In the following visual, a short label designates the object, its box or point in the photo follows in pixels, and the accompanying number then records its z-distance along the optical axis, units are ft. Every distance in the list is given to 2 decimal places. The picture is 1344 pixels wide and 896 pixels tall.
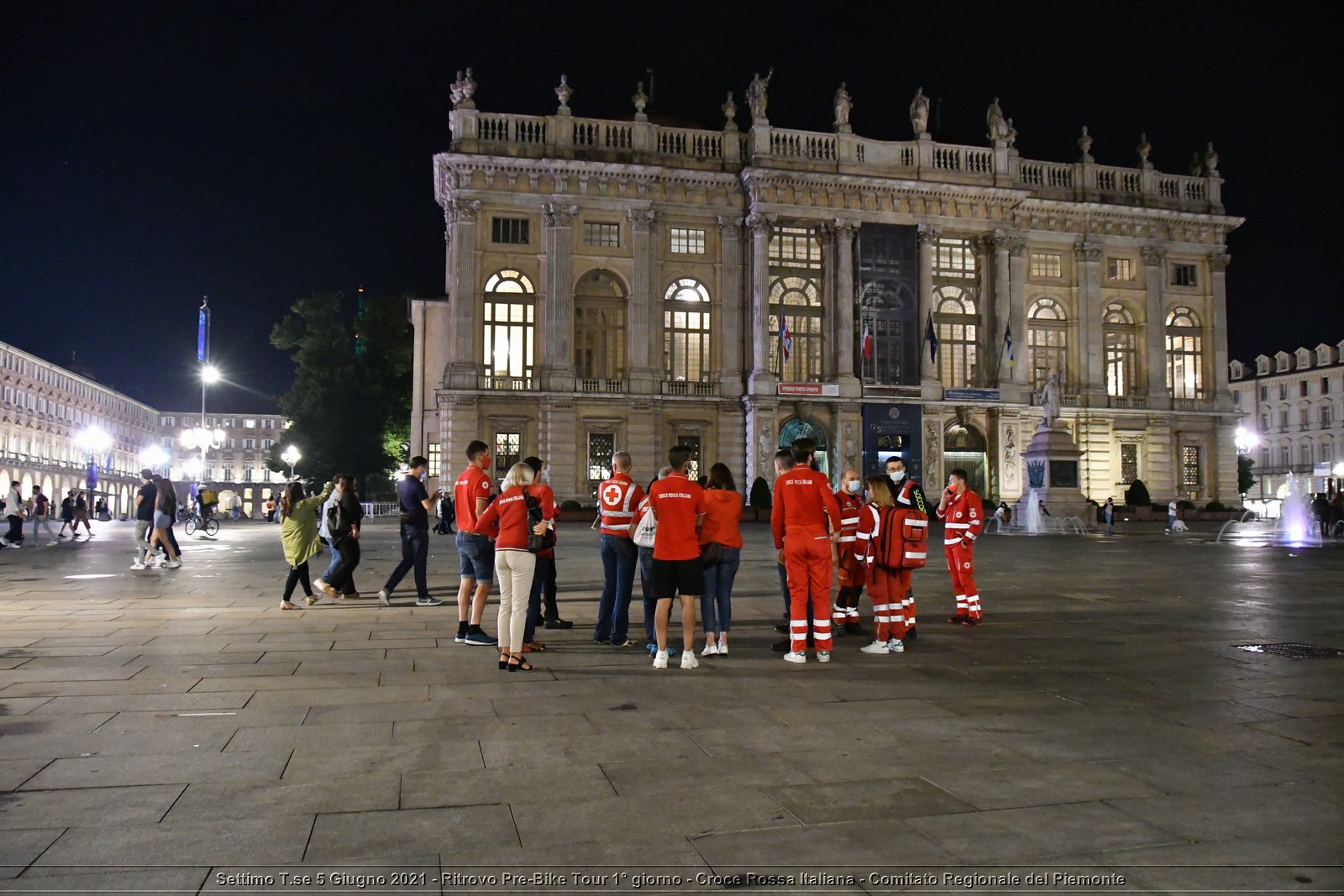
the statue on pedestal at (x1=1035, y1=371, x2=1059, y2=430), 117.19
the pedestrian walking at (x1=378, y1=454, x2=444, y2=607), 41.11
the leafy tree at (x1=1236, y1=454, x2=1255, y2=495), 263.49
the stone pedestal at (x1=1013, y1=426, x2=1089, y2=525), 113.19
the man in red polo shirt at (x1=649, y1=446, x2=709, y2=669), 27.22
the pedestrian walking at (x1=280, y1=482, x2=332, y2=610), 41.24
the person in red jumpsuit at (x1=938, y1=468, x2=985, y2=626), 36.01
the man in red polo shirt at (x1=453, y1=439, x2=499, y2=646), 31.07
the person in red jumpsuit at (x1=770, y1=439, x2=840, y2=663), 27.86
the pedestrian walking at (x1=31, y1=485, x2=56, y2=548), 96.03
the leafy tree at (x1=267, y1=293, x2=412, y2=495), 177.37
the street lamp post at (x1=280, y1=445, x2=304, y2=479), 181.19
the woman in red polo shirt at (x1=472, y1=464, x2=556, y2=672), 26.22
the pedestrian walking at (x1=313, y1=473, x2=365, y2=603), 42.63
